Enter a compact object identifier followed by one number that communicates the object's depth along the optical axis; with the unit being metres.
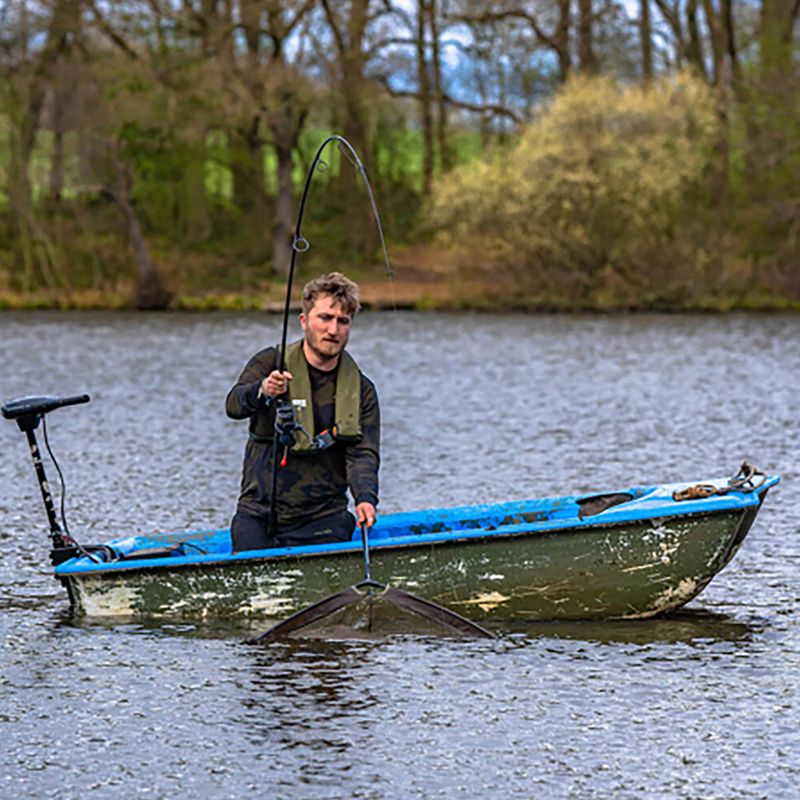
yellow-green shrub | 67.77
